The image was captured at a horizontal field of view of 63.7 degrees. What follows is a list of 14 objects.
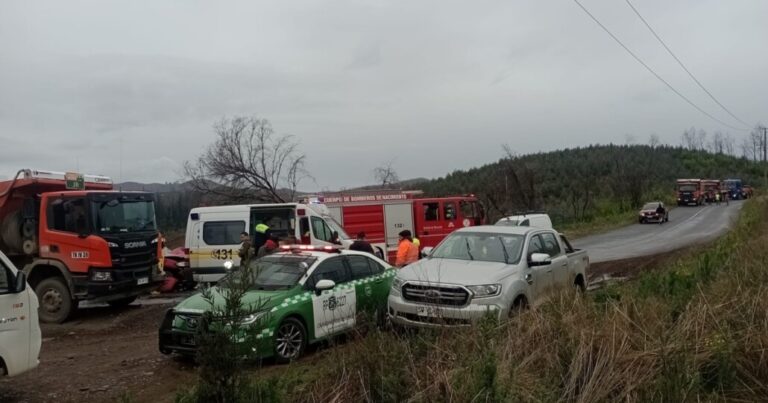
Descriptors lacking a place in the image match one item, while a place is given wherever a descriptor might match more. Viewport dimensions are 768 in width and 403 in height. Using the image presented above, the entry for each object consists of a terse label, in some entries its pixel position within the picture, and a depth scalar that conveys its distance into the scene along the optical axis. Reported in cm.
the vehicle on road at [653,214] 4803
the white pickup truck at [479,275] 794
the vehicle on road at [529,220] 2156
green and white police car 796
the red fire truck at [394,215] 2316
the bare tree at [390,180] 4884
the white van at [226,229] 1720
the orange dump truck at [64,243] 1245
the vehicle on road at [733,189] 8292
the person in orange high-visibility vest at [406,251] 1327
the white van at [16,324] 634
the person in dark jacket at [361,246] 1299
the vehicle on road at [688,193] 6825
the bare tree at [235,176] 3669
